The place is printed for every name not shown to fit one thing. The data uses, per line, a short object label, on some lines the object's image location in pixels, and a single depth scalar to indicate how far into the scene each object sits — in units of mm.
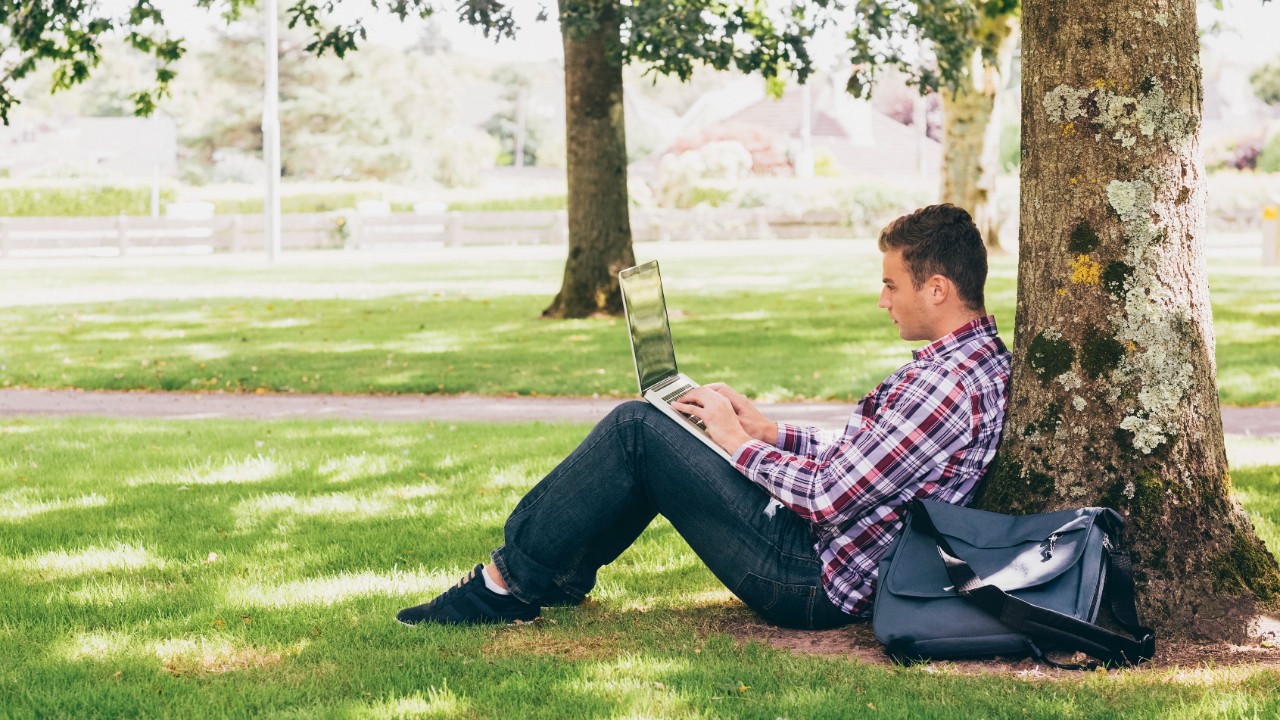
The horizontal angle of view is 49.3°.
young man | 3598
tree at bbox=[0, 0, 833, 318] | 9430
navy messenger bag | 3420
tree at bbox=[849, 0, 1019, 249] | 13625
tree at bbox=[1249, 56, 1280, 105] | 70000
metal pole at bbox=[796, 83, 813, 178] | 54250
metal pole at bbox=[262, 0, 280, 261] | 28703
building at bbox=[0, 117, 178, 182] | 43188
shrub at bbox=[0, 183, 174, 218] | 42812
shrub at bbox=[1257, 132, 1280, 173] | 54031
